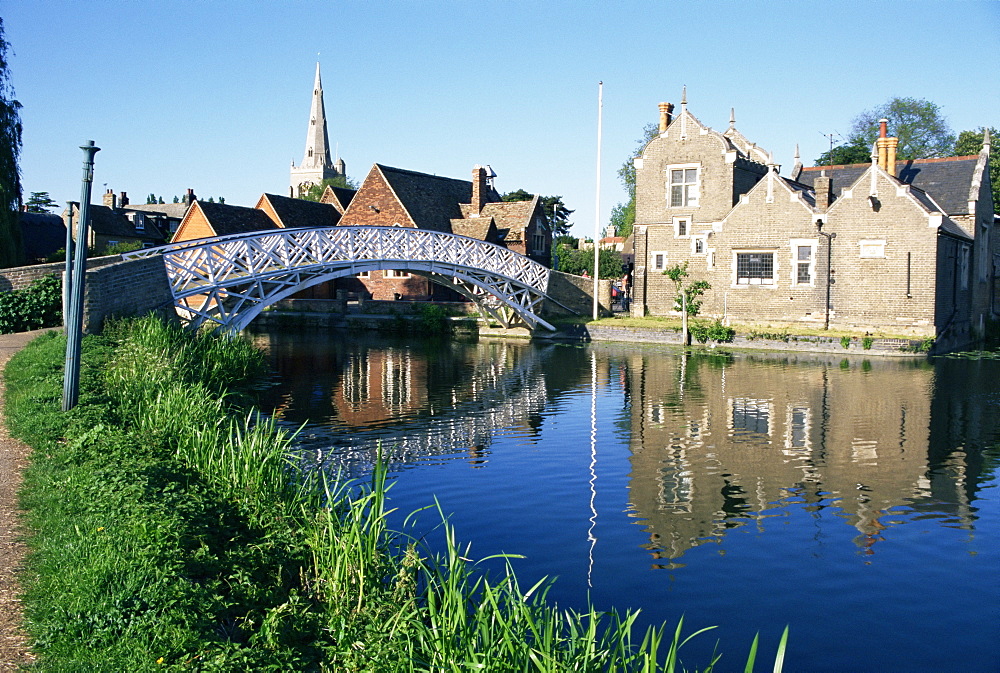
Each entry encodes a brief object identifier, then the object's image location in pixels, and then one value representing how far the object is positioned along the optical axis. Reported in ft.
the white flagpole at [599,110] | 116.98
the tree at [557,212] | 265.95
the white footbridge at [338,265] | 77.15
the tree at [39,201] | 234.87
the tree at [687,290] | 106.83
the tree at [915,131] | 214.48
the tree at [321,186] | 310.45
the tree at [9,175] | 91.07
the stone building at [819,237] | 99.30
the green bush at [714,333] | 104.12
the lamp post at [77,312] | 36.19
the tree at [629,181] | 248.52
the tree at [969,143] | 196.54
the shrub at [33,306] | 64.85
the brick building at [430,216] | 147.23
